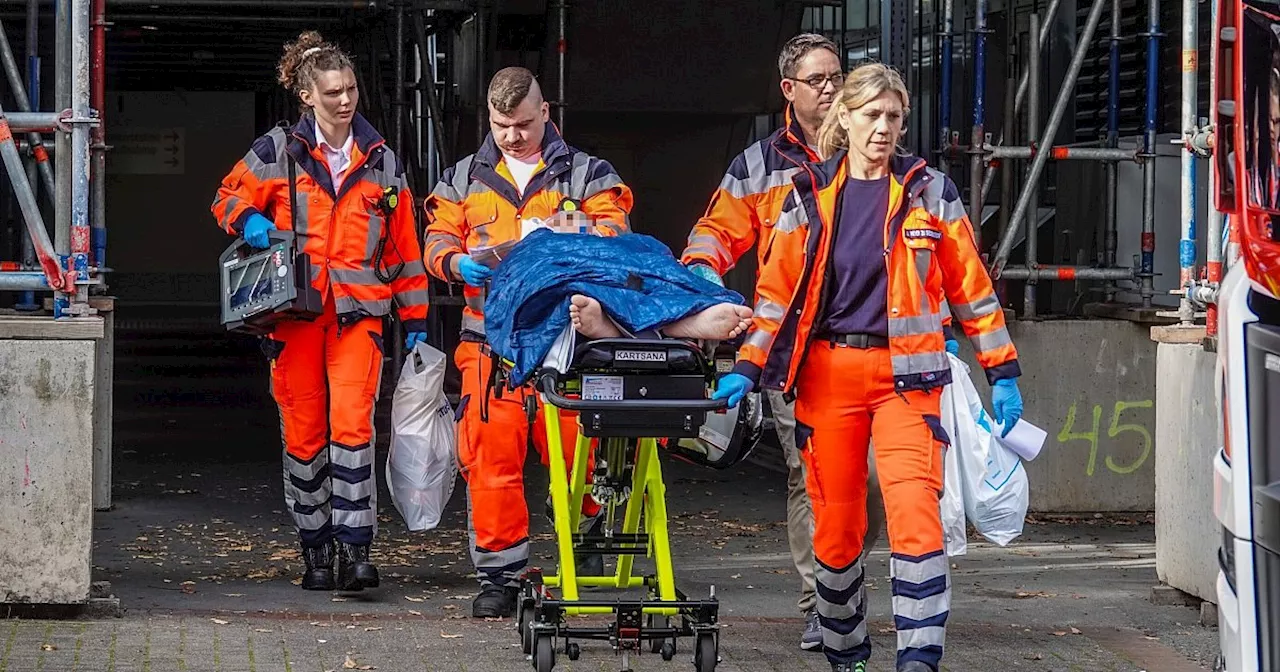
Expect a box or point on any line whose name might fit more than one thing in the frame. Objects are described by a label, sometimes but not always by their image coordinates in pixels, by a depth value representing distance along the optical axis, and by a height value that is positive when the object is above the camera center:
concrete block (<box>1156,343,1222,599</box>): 14.37 -0.60
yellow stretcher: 10.35 -0.49
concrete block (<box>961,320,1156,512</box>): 18.91 -0.48
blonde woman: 10.87 -0.09
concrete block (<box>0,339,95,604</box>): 13.12 -0.53
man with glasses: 13.14 +0.44
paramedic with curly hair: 14.41 +0.15
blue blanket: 10.70 +0.05
